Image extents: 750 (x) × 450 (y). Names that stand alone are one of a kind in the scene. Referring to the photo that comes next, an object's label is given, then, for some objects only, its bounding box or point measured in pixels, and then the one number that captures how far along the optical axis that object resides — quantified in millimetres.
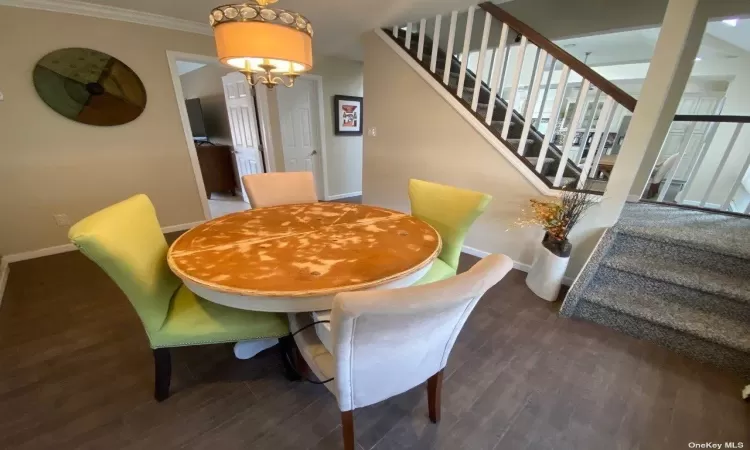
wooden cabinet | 4633
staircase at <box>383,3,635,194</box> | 2010
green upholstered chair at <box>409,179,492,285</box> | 1573
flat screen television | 4828
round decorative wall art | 2445
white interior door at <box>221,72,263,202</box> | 3842
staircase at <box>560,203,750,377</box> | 1617
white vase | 2062
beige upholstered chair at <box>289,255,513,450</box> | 676
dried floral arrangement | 2039
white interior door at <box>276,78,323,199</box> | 3932
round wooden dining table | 989
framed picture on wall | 4363
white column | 1594
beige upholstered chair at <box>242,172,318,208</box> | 2049
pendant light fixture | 1071
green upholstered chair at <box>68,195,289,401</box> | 1005
